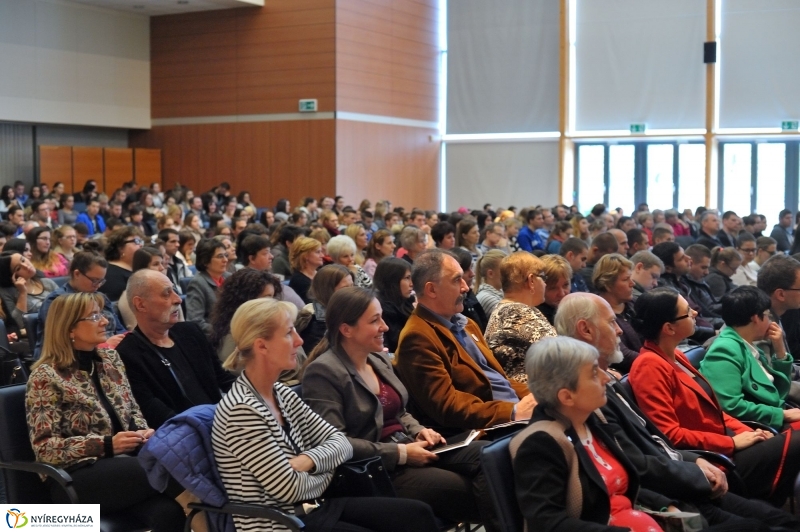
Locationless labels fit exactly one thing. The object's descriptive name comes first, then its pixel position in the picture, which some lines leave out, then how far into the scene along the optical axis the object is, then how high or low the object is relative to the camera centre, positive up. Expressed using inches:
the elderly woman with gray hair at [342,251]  296.7 -12.7
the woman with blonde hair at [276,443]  115.6 -31.2
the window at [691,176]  783.7 +33.8
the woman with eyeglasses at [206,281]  242.1 -19.0
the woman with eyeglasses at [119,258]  269.9 -14.3
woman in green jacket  164.1 -29.2
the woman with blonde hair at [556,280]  198.2 -14.9
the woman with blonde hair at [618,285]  213.5 -17.5
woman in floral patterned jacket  129.9 -31.7
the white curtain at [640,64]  768.9 +132.7
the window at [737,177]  770.8 +32.1
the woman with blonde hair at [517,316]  171.8 -20.1
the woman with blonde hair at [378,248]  328.5 -13.0
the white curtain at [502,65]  822.5 +139.2
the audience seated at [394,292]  194.2 -17.4
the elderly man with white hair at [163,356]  151.1 -25.6
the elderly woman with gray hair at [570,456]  109.0 -31.0
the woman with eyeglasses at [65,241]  351.3 -11.4
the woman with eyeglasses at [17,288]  249.0 -21.6
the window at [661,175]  802.2 +35.1
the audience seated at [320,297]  198.6 -18.9
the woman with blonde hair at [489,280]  233.3 -18.5
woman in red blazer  148.4 -33.8
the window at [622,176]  818.8 +34.9
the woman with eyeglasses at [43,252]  322.7 -14.6
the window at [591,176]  828.6 +35.3
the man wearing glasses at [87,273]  226.8 -15.5
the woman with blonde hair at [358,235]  382.9 -9.5
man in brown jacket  148.8 -26.6
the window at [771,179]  760.3 +30.0
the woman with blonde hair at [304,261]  267.3 -14.7
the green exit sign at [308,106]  745.0 +89.9
